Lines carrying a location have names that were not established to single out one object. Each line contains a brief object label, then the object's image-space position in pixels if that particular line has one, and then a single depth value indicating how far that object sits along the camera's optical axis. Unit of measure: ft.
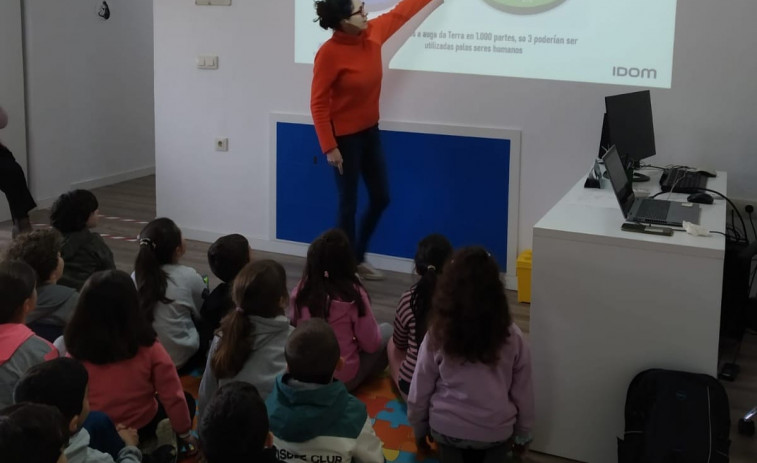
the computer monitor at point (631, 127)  11.81
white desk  8.59
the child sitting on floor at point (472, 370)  7.79
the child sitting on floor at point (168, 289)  10.39
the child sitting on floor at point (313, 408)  7.04
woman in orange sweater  14.42
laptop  9.67
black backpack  7.81
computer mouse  11.04
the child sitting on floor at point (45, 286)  9.84
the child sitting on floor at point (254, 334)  8.59
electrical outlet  17.63
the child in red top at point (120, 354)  7.96
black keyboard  11.76
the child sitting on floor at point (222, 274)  10.53
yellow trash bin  14.43
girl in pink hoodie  10.07
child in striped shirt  9.99
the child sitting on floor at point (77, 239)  11.41
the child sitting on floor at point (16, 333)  7.89
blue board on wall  15.15
